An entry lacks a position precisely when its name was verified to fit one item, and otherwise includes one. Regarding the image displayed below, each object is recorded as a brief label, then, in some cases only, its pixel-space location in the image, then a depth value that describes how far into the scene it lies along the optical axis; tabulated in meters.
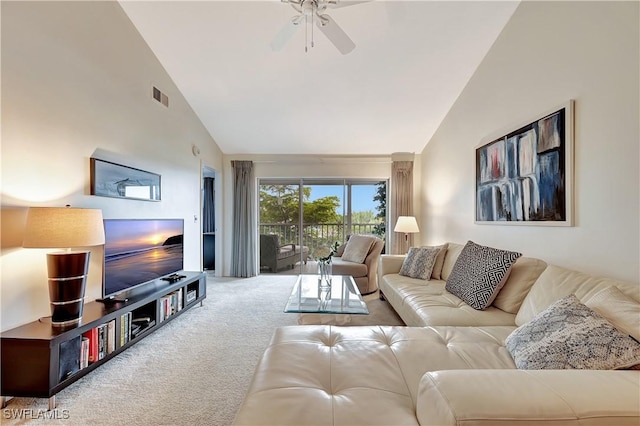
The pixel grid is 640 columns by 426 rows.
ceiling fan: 1.94
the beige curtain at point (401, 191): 5.04
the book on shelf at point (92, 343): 1.86
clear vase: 2.89
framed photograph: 2.35
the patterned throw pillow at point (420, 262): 3.04
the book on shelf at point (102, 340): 1.94
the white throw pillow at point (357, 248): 4.16
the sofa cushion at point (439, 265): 3.07
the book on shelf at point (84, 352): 1.80
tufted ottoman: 0.94
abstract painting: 2.00
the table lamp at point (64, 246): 1.71
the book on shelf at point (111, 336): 2.02
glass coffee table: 2.18
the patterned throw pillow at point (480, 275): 2.05
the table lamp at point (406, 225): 4.37
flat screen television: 2.28
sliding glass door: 5.22
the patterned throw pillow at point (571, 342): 1.05
